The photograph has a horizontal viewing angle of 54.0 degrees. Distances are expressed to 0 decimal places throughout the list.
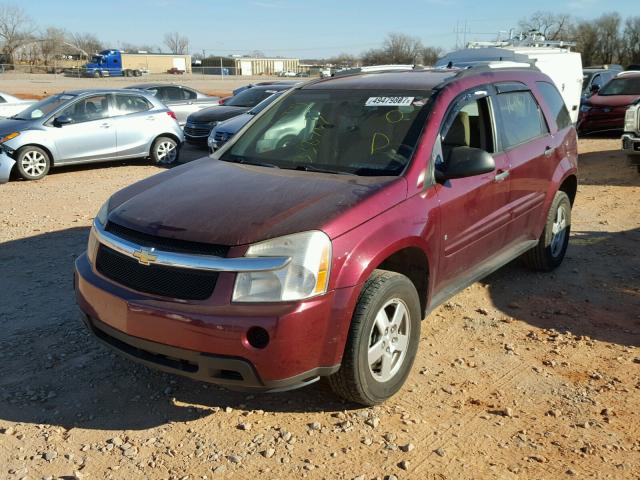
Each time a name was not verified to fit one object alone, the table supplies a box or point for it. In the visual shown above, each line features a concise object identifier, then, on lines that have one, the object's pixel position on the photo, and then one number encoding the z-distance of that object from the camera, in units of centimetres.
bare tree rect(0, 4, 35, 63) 9238
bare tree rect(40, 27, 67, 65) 9531
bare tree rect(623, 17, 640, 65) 7231
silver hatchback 1083
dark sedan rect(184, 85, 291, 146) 1441
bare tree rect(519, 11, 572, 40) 7800
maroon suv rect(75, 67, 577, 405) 307
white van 1354
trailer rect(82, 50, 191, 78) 8871
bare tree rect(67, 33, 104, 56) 11556
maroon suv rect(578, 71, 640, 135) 1581
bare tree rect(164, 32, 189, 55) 13325
